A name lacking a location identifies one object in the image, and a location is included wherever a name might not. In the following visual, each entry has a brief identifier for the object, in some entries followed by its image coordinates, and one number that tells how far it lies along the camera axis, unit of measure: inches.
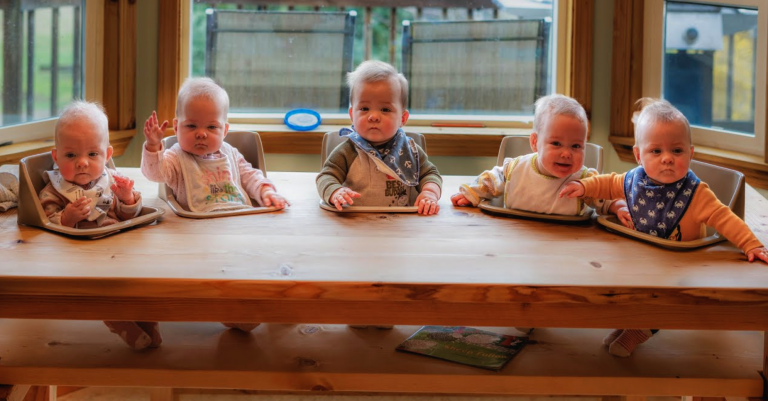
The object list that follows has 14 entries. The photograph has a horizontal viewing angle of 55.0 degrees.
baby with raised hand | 70.7
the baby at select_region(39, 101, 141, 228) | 61.5
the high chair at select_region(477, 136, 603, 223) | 68.1
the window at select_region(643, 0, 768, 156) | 92.6
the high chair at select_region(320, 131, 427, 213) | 79.4
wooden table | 48.7
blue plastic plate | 109.7
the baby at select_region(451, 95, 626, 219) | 66.8
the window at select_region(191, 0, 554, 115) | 113.0
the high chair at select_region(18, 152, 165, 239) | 59.5
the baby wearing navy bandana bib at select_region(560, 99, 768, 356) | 58.5
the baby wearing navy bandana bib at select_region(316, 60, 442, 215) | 72.7
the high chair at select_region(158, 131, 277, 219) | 80.1
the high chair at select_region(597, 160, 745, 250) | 59.1
